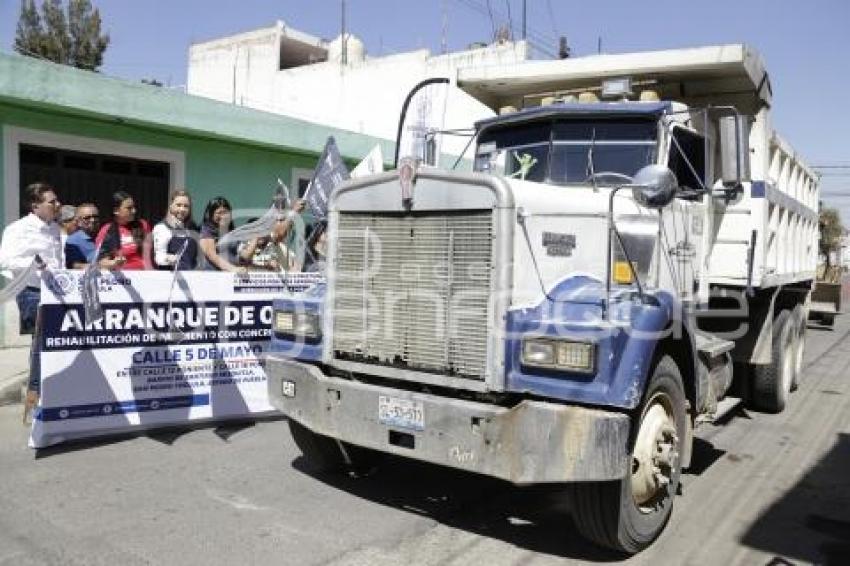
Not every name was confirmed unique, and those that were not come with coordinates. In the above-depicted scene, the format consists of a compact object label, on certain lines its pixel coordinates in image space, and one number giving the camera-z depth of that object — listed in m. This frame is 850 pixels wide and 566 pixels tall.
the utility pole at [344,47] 29.02
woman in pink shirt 6.37
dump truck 3.86
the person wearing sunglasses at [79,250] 6.62
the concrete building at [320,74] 26.39
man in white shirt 6.03
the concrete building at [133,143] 9.23
